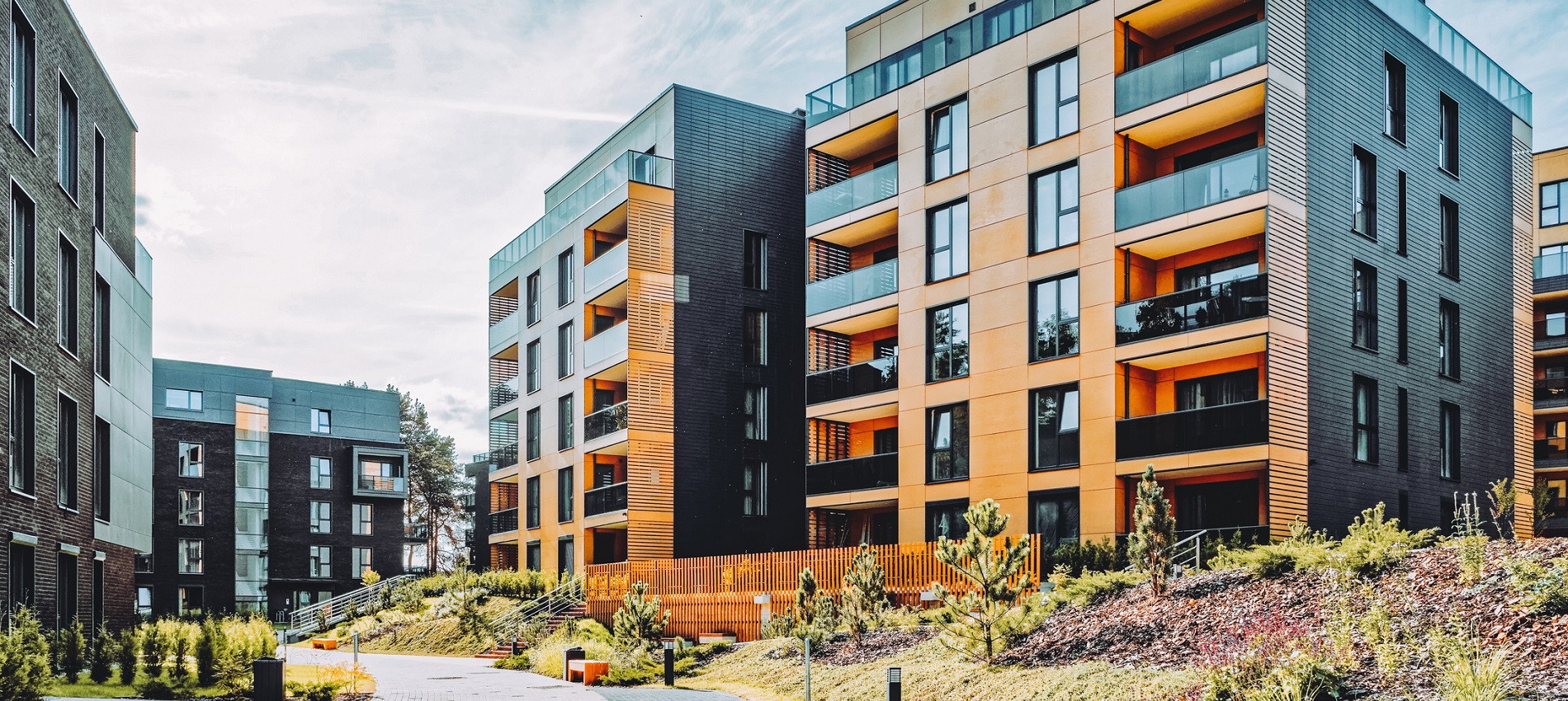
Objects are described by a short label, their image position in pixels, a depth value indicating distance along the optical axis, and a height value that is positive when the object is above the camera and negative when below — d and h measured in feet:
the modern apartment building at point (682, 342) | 126.31 +7.82
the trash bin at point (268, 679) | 53.57 -10.27
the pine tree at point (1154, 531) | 59.31 -5.01
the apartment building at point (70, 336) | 70.74 +5.57
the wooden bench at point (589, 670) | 72.84 -13.59
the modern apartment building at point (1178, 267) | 84.58 +10.95
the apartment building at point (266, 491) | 188.14 -9.99
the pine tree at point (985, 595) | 55.52 -7.47
